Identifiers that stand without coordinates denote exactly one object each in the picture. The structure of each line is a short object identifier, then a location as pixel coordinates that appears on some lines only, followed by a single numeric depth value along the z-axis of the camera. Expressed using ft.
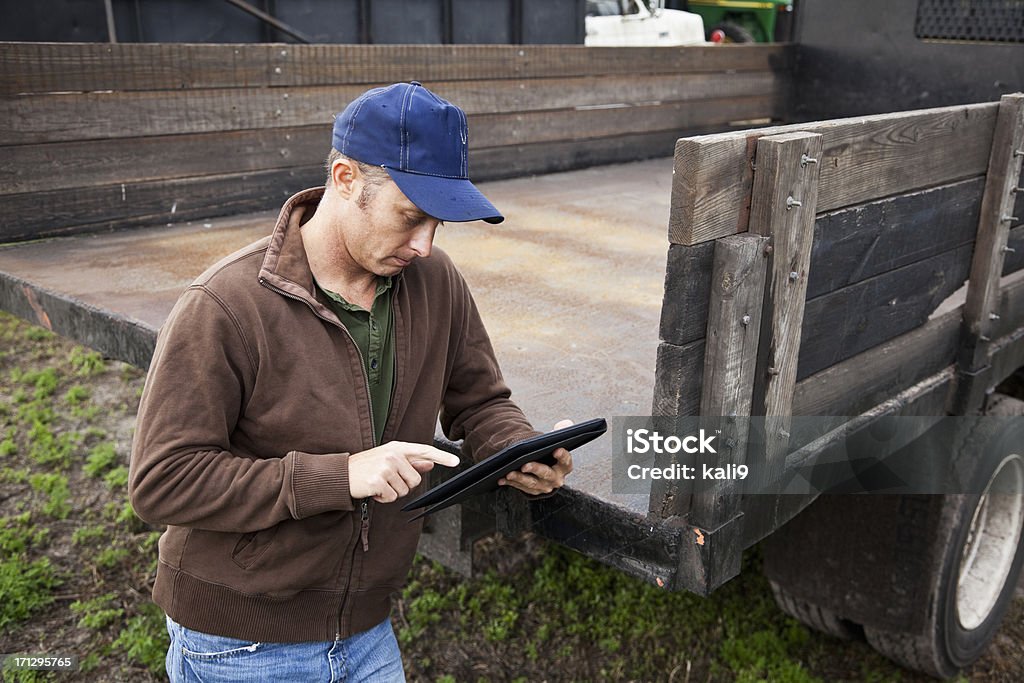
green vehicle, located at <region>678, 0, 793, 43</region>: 57.57
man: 5.58
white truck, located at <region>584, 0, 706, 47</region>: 45.36
